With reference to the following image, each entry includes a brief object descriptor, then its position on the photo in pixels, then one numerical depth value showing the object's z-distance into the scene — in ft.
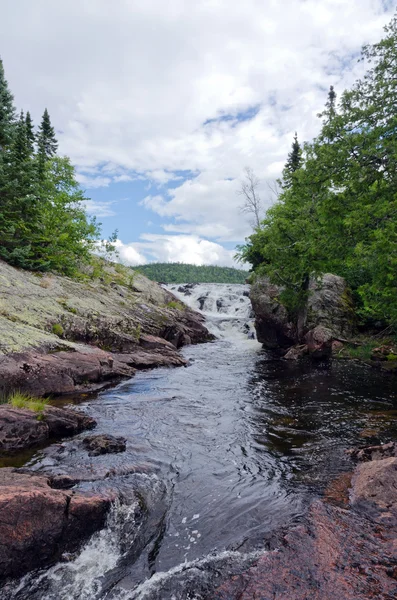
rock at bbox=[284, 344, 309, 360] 65.62
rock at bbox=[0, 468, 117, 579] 12.83
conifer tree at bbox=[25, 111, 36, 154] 91.39
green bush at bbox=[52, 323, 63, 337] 46.55
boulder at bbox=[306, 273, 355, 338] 67.51
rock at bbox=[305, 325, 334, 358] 62.18
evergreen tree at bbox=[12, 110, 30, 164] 58.83
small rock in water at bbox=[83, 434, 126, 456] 22.24
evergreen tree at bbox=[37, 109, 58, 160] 127.13
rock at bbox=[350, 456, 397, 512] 16.35
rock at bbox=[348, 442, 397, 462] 21.17
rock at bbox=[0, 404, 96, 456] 21.80
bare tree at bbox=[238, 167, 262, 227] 114.73
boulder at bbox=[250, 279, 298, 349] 77.61
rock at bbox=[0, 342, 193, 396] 31.04
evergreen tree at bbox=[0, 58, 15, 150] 68.44
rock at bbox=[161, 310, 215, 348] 77.97
